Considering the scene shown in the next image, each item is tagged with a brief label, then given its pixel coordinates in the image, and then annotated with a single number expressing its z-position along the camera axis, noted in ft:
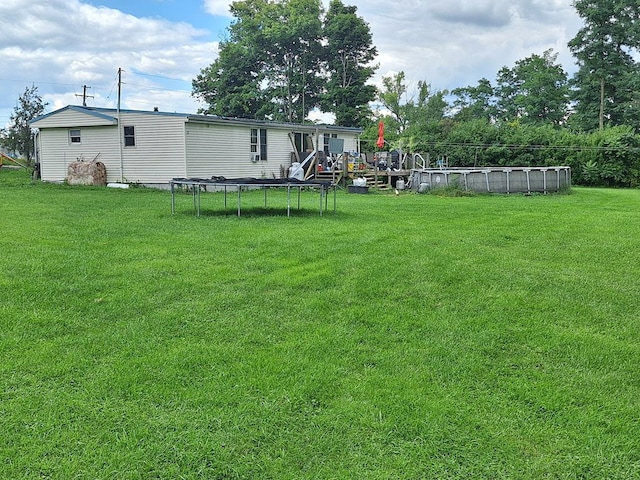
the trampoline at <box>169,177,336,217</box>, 27.91
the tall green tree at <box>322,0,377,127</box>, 112.78
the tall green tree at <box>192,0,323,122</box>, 114.52
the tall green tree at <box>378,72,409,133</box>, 124.67
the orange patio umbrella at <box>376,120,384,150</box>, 65.31
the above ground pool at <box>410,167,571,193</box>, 50.44
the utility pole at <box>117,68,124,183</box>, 55.52
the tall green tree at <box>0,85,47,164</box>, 96.22
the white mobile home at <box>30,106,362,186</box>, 53.98
